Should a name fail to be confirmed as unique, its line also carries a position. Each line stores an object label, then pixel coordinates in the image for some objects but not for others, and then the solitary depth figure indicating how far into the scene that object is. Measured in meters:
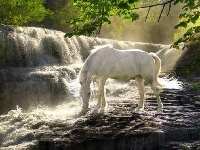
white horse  9.98
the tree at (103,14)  4.69
